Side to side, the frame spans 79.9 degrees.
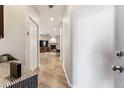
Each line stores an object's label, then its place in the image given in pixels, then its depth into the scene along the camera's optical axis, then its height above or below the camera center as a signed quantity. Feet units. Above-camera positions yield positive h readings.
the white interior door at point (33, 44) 7.35 +0.13
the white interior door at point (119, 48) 2.07 -0.07
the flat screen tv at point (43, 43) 25.14 +0.77
